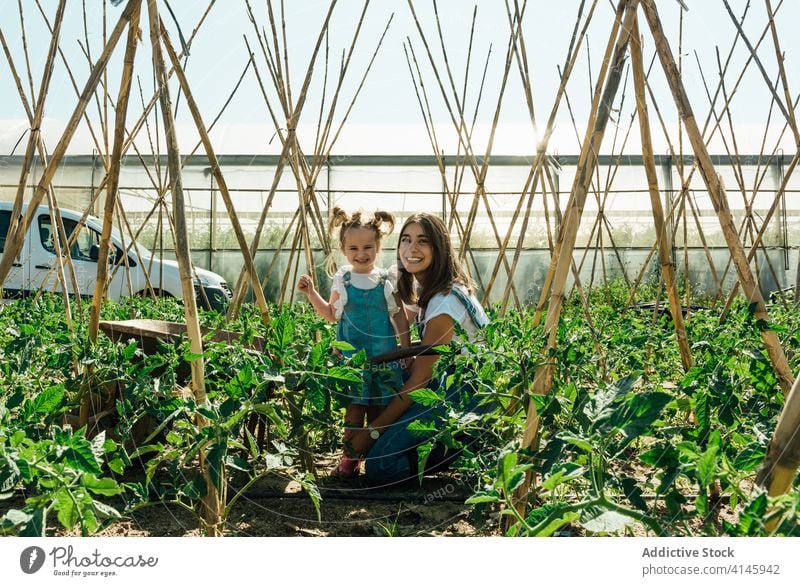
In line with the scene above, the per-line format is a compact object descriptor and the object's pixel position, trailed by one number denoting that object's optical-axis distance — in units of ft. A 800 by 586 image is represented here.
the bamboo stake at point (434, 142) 12.81
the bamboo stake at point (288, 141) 9.07
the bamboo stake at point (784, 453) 3.34
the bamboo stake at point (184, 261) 5.10
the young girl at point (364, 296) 8.41
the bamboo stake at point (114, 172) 6.30
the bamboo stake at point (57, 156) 6.27
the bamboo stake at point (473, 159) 11.53
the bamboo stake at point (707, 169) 5.68
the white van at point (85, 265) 21.54
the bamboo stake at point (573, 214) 5.24
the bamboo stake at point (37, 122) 7.02
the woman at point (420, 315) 7.30
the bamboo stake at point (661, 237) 6.59
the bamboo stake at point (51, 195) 8.42
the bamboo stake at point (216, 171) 6.23
